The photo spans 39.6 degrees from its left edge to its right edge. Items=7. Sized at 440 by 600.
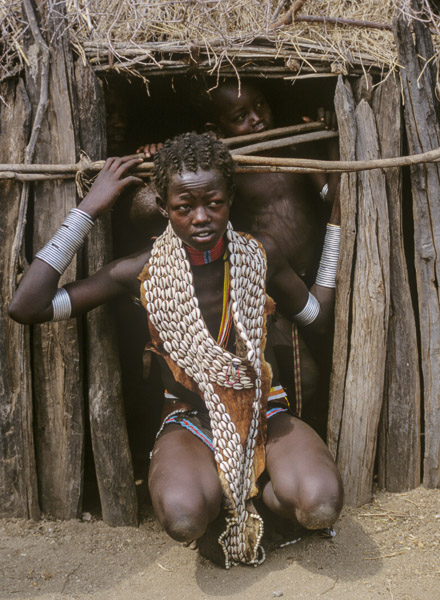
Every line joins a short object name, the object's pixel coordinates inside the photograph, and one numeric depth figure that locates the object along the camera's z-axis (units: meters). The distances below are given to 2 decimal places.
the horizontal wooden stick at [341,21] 3.00
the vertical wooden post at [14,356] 2.83
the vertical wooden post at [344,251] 2.92
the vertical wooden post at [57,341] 2.86
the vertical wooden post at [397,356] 2.96
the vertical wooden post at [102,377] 2.90
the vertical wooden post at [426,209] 2.89
